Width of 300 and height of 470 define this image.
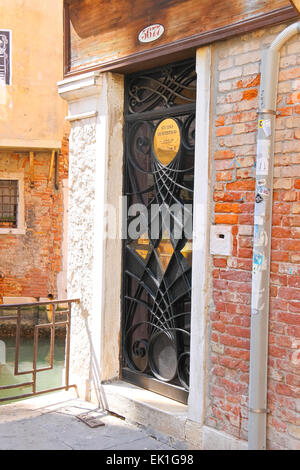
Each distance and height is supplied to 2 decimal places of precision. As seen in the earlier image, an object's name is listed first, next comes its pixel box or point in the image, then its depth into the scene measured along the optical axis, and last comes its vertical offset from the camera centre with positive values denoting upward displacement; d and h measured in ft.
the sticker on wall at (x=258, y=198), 11.60 +0.93
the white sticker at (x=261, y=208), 11.59 +0.71
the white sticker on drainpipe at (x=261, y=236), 11.59 +0.08
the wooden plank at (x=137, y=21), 12.18 +5.94
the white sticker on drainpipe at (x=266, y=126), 11.48 +2.54
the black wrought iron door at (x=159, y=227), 14.64 +0.31
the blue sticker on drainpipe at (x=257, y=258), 11.60 -0.43
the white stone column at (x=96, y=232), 16.25 +0.13
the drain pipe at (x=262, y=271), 11.52 -0.71
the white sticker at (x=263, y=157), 11.52 +1.86
